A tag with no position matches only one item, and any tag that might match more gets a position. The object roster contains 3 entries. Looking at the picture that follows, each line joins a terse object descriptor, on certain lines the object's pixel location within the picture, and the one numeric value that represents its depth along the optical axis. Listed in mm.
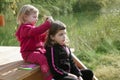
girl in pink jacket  3502
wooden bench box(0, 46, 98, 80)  3369
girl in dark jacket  3398
